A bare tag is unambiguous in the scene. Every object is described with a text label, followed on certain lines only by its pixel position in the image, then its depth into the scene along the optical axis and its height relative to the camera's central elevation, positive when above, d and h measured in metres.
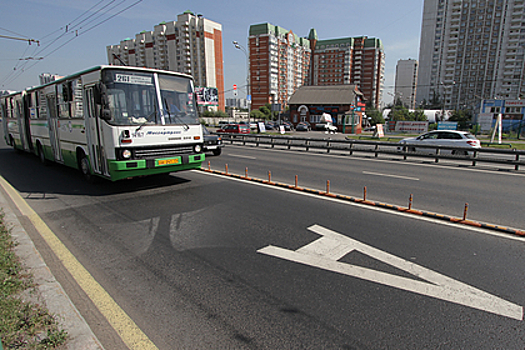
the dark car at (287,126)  56.73 -1.49
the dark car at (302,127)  57.97 -1.72
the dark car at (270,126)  54.59 -1.42
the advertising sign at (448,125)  34.31 -0.94
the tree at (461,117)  65.62 -0.02
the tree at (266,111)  89.25 +2.05
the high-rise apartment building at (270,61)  99.44 +19.01
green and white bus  7.48 -0.08
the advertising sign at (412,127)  42.78 -1.36
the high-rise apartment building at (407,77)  136.62 +17.72
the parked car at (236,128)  32.91 -1.06
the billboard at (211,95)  58.91 +4.62
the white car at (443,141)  15.73 -1.26
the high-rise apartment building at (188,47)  96.62 +23.06
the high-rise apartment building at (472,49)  88.12 +20.94
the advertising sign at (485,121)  39.06 -0.54
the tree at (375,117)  83.12 +0.10
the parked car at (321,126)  59.50 -1.60
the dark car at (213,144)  16.88 -1.39
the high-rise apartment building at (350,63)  114.94 +20.76
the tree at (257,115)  87.80 +0.85
